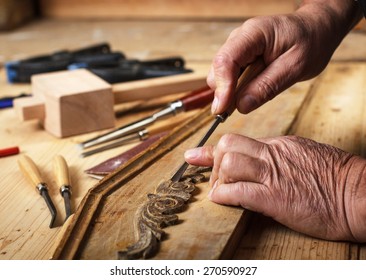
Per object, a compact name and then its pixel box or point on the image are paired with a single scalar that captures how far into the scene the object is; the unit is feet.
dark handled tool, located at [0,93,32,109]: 7.30
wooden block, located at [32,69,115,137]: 6.34
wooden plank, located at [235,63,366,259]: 4.18
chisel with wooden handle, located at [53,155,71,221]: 4.88
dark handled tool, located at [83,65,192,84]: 7.18
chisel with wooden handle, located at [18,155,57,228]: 4.83
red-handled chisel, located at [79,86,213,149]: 6.15
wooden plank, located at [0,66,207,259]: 4.45
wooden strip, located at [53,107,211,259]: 3.97
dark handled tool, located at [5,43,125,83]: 7.92
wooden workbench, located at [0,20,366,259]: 4.31
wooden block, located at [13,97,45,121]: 6.43
